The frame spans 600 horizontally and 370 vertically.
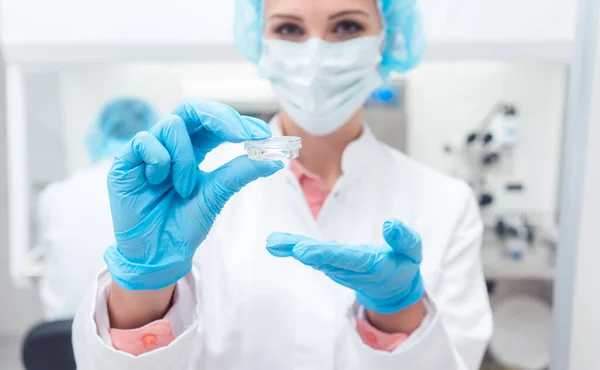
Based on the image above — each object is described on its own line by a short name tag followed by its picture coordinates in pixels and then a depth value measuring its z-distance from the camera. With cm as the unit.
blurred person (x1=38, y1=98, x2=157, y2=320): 170
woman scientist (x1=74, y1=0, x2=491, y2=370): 70
